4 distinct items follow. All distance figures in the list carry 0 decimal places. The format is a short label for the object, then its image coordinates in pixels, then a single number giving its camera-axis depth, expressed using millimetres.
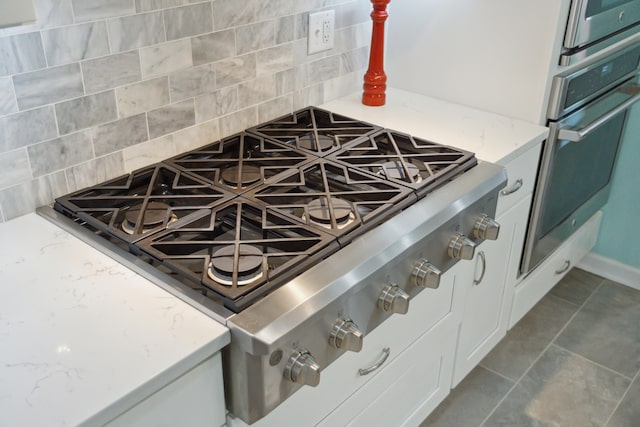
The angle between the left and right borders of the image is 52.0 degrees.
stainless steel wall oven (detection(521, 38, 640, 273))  1890
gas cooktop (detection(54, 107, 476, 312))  1153
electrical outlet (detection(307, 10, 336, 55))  1851
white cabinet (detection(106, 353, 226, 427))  951
